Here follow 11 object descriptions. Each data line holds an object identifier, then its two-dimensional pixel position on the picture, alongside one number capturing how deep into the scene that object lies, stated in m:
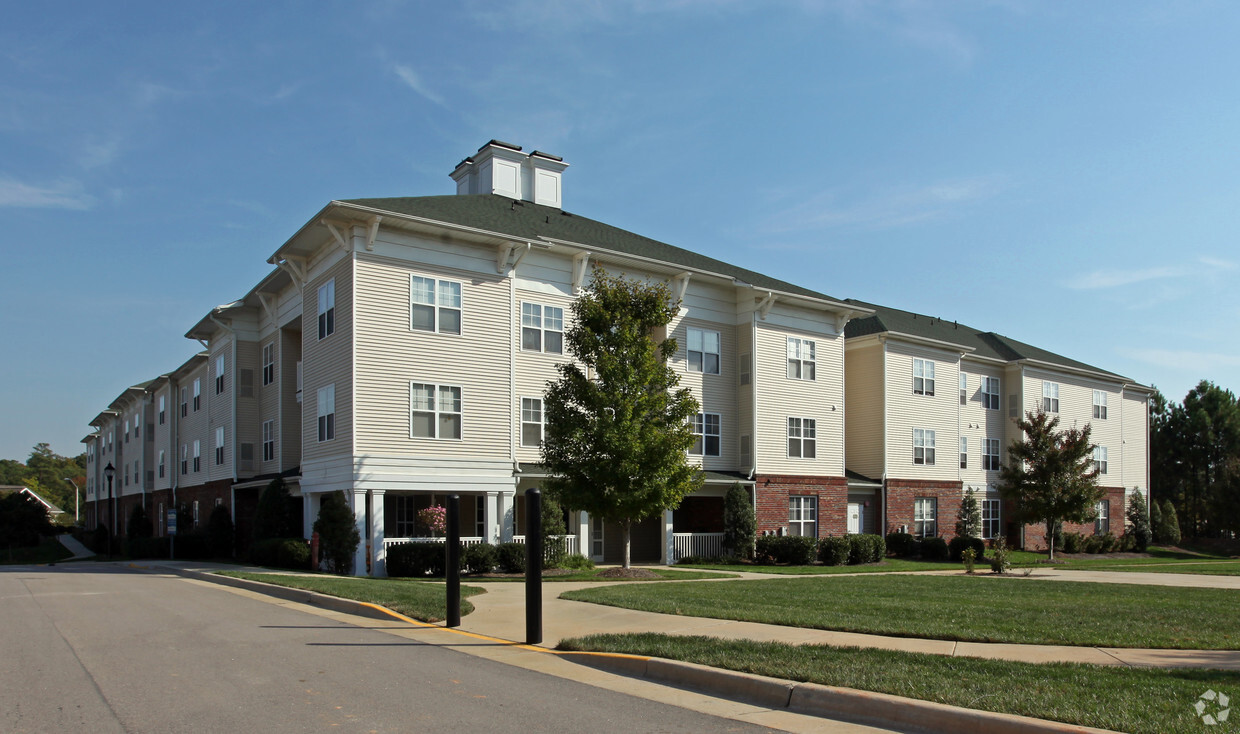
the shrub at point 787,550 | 31.62
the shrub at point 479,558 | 24.23
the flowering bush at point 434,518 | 25.52
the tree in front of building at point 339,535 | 24.89
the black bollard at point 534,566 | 10.66
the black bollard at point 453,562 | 12.28
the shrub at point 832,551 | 32.06
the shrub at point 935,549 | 36.66
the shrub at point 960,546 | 37.56
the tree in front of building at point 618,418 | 24.23
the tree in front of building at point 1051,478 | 37.81
